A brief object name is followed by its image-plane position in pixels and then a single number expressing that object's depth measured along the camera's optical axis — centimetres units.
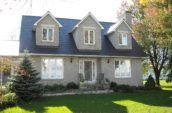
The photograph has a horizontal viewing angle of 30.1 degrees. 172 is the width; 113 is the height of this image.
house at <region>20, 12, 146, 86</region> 3088
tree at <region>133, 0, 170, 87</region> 3385
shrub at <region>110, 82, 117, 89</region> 3154
